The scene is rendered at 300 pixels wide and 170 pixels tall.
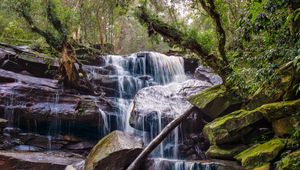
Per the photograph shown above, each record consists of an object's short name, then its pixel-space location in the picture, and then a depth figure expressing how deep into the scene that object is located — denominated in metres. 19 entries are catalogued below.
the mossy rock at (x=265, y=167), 6.14
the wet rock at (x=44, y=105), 10.77
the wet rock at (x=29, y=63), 12.58
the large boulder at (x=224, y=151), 7.62
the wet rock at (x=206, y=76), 14.10
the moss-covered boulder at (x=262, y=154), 6.33
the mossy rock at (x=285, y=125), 6.44
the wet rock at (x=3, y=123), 9.63
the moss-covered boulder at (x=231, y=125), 7.56
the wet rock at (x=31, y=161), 8.41
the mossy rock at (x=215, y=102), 9.02
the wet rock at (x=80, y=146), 10.96
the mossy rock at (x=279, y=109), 6.60
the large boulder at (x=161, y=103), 10.59
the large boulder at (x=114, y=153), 8.02
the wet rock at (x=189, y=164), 7.26
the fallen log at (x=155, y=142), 8.10
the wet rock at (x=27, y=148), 10.19
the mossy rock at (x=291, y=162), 4.75
